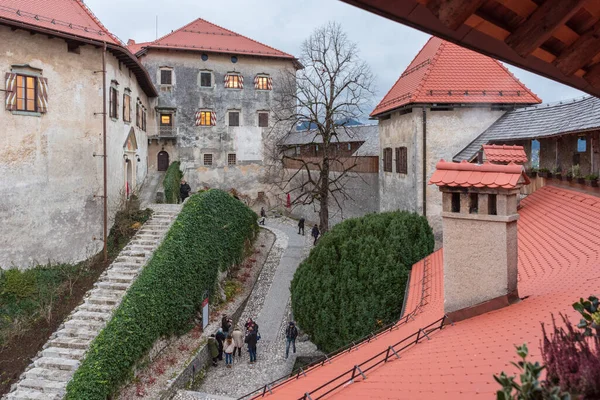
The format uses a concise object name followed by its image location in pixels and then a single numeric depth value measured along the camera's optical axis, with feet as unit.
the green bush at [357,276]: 38.50
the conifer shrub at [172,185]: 73.67
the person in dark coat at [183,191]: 83.41
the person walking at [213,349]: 47.24
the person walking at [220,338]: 47.80
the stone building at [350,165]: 82.89
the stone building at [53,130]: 46.06
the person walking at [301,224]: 92.79
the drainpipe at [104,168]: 52.60
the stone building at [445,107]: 59.62
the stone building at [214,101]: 108.88
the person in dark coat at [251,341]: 46.22
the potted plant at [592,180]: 32.35
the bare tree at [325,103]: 72.79
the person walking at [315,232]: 83.04
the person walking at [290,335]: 47.47
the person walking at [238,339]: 47.88
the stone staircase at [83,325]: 35.76
